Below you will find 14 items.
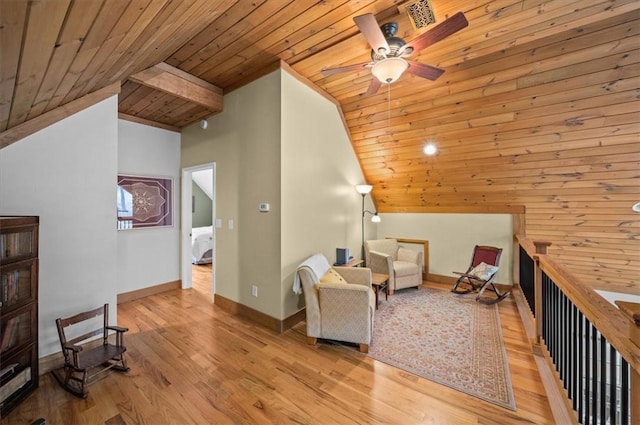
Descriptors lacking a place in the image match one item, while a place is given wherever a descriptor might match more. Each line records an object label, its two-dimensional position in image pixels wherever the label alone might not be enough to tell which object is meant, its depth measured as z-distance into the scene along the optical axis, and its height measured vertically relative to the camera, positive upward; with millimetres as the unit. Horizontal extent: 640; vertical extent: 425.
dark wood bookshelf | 1692 -688
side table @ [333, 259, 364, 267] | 3643 -756
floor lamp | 4246 +387
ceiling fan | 1729 +1262
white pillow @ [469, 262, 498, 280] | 3781 -892
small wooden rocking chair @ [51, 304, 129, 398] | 1889 -1154
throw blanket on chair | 2717 -640
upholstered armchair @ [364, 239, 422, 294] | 4027 -848
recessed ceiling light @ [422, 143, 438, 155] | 3766 +950
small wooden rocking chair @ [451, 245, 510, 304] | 3766 -927
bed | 5859 -829
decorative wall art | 3691 +159
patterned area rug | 2041 -1344
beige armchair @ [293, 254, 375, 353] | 2434 -954
